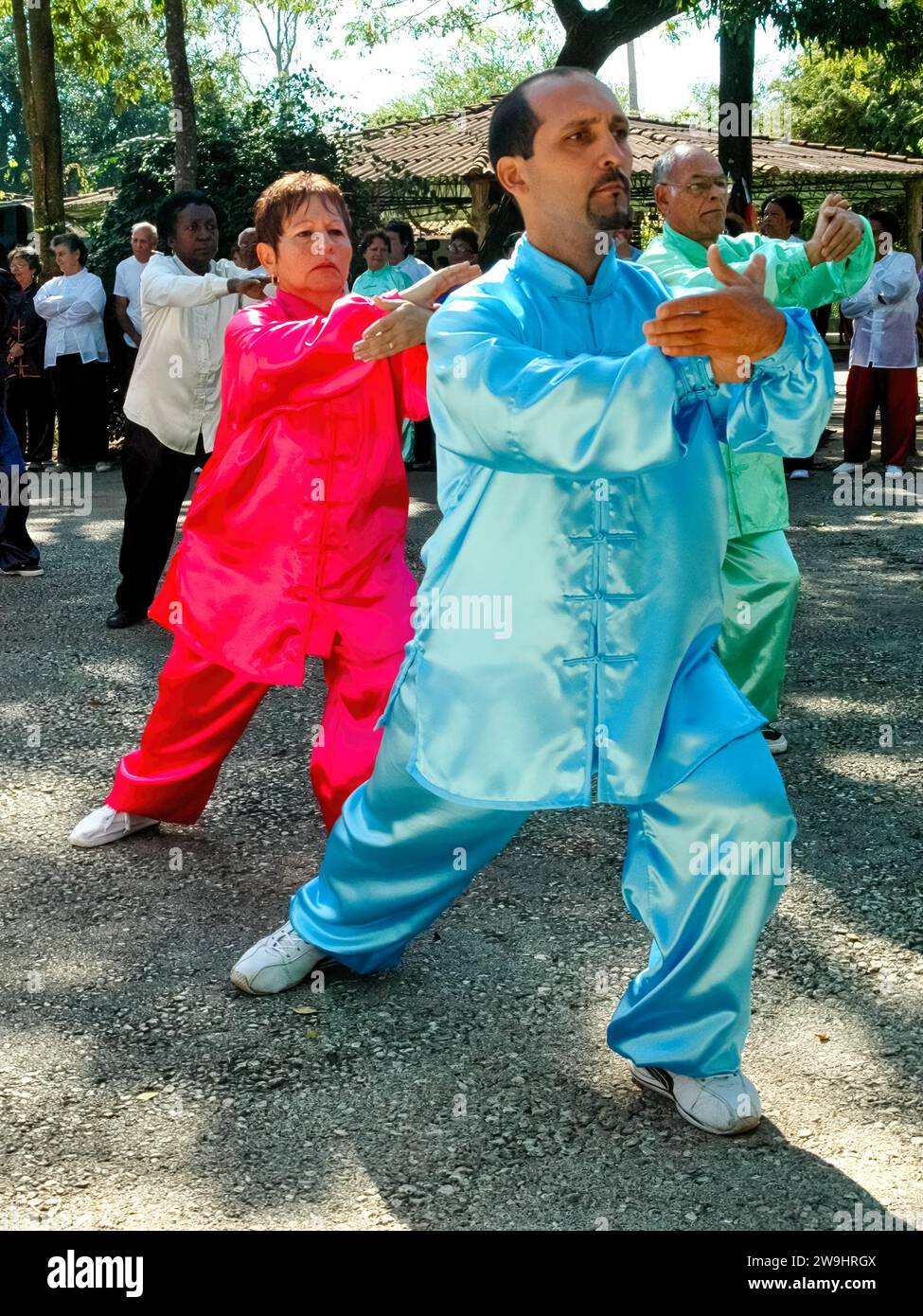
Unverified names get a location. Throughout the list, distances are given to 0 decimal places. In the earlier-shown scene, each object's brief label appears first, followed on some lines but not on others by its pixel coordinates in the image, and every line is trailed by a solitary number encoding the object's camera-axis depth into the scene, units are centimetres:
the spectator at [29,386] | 1404
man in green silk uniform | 502
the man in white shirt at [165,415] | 752
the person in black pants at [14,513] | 880
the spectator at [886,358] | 1287
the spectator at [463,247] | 1369
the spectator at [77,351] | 1380
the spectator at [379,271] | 1288
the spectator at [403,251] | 1322
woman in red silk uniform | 411
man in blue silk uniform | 290
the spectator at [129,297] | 1326
